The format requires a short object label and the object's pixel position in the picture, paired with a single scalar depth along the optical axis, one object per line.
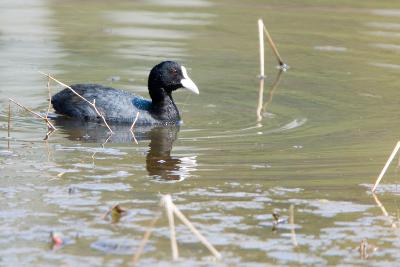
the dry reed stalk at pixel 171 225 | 11.13
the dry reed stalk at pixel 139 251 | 11.52
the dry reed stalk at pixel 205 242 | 11.48
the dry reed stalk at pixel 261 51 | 25.69
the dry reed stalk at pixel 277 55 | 27.07
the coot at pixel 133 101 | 21.89
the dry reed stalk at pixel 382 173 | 14.99
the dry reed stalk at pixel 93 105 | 20.19
